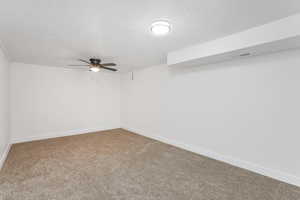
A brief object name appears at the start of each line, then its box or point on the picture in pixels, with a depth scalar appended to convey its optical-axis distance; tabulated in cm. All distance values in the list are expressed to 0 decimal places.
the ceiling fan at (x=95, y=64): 345
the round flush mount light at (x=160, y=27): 195
